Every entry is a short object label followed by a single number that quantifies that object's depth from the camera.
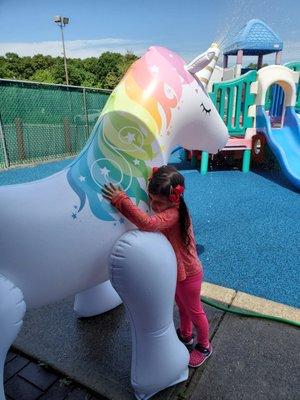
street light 30.91
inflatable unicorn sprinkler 1.41
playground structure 7.05
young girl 1.59
